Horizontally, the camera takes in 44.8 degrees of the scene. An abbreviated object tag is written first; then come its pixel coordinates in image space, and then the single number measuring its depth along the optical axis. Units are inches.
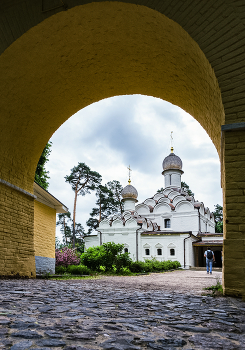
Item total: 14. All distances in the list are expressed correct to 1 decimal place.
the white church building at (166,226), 1124.5
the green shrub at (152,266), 651.3
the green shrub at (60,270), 540.0
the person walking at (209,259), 643.5
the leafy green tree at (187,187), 1985.7
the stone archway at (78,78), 215.6
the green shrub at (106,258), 589.6
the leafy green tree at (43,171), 565.9
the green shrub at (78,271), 503.9
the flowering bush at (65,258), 624.4
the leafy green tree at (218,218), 1719.1
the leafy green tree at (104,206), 1704.0
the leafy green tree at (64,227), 1760.6
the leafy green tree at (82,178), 1517.0
